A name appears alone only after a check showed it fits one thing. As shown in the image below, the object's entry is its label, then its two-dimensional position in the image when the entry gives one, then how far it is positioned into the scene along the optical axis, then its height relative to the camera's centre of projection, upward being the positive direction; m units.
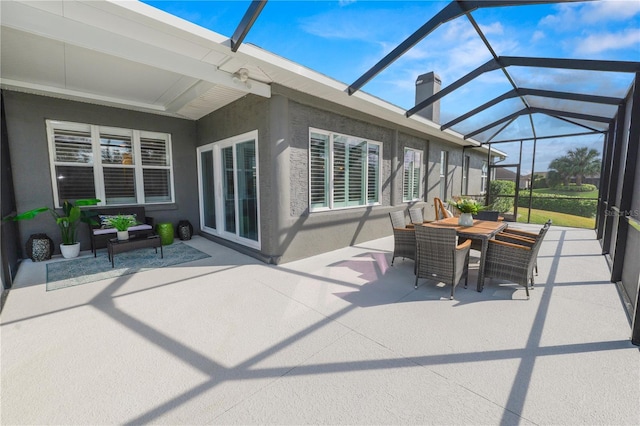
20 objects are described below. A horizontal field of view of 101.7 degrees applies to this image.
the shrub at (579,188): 12.62 -0.04
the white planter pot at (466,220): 4.52 -0.57
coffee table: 4.53 -1.03
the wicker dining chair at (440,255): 3.31 -0.91
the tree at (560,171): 13.42 +0.83
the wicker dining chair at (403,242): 4.45 -0.95
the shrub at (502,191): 12.63 -0.20
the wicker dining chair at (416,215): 5.70 -0.62
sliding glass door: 5.29 -0.04
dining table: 3.62 -0.68
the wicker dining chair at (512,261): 3.32 -0.97
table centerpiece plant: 4.50 -0.38
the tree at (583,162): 12.83 +1.27
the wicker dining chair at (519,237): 3.78 -0.78
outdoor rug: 3.96 -1.37
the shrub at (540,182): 14.00 +0.28
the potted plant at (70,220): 4.92 -0.64
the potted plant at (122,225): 4.69 -0.69
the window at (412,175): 7.89 +0.39
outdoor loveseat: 5.17 -0.82
